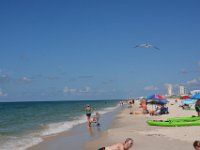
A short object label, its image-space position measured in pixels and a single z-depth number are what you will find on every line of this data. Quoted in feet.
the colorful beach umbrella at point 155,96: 131.18
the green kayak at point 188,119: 72.79
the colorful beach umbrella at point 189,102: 149.18
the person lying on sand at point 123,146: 26.45
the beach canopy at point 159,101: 128.80
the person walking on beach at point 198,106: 81.05
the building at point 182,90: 482.69
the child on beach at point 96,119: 87.28
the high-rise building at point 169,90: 473.47
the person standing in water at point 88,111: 80.26
